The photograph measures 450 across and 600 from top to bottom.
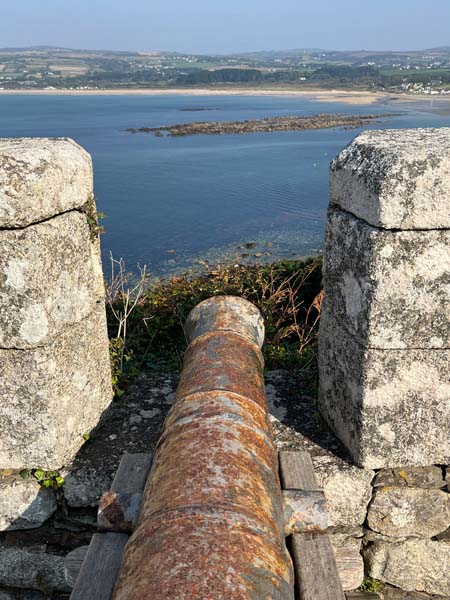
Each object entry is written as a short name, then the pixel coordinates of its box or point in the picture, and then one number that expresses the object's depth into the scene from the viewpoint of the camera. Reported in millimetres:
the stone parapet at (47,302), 2498
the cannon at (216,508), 1481
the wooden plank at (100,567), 2127
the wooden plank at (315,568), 2145
